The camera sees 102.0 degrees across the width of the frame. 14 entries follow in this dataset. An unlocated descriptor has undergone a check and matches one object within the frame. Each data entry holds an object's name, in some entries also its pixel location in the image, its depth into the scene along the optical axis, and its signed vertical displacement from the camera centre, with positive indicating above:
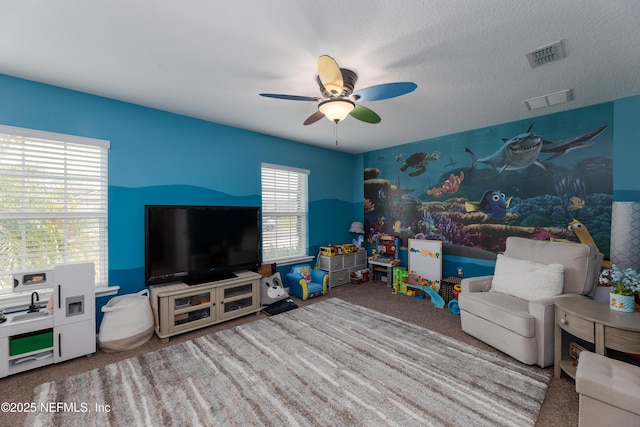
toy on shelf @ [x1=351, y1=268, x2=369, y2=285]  4.74 -1.20
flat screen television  2.84 -0.38
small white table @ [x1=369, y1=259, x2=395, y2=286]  4.56 -1.02
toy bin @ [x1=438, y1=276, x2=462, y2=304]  3.61 -1.09
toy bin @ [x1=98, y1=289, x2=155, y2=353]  2.46 -1.11
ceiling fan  1.74 +0.91
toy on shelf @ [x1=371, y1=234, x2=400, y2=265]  4.71 -0.72
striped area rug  1.69 -1.34
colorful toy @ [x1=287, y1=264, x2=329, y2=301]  3.96 -1.13
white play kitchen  2.10 -0.95
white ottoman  1.33 -0.97
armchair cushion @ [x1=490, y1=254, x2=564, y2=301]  2.41 -0.67
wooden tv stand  2.72 -1.05
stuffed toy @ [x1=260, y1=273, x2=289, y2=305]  3.65 -1.13
